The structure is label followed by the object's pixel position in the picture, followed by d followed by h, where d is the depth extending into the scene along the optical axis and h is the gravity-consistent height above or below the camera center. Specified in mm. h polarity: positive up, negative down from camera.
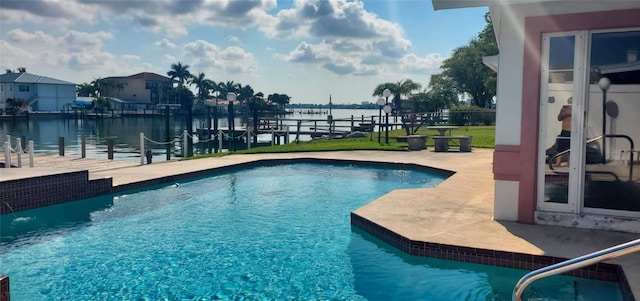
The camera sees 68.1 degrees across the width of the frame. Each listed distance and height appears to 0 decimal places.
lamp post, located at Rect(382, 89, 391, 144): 17906 +734
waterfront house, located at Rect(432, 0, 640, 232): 5188 +181
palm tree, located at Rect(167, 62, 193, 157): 87375 +8968
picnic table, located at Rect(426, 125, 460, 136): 15839 -240
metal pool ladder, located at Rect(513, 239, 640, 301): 2181 -688
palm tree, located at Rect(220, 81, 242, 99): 94781 +7298
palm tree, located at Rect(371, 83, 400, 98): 44500 +3280
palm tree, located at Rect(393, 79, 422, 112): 44656 +3372
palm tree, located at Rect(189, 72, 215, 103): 90500 +7316
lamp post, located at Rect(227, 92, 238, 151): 18281 +539
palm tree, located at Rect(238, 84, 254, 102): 93062 +5816
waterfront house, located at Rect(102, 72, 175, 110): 83856 +6004
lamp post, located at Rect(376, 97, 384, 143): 19503 +863
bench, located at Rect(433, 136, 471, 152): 14671 -625
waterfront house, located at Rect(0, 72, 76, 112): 64438 +4468
